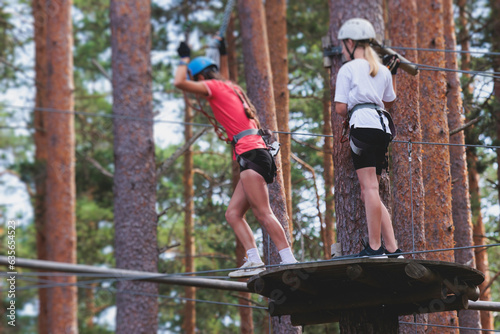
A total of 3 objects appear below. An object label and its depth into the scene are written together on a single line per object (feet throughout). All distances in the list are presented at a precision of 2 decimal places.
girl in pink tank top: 38.42
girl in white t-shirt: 36.09
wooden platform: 34.17
